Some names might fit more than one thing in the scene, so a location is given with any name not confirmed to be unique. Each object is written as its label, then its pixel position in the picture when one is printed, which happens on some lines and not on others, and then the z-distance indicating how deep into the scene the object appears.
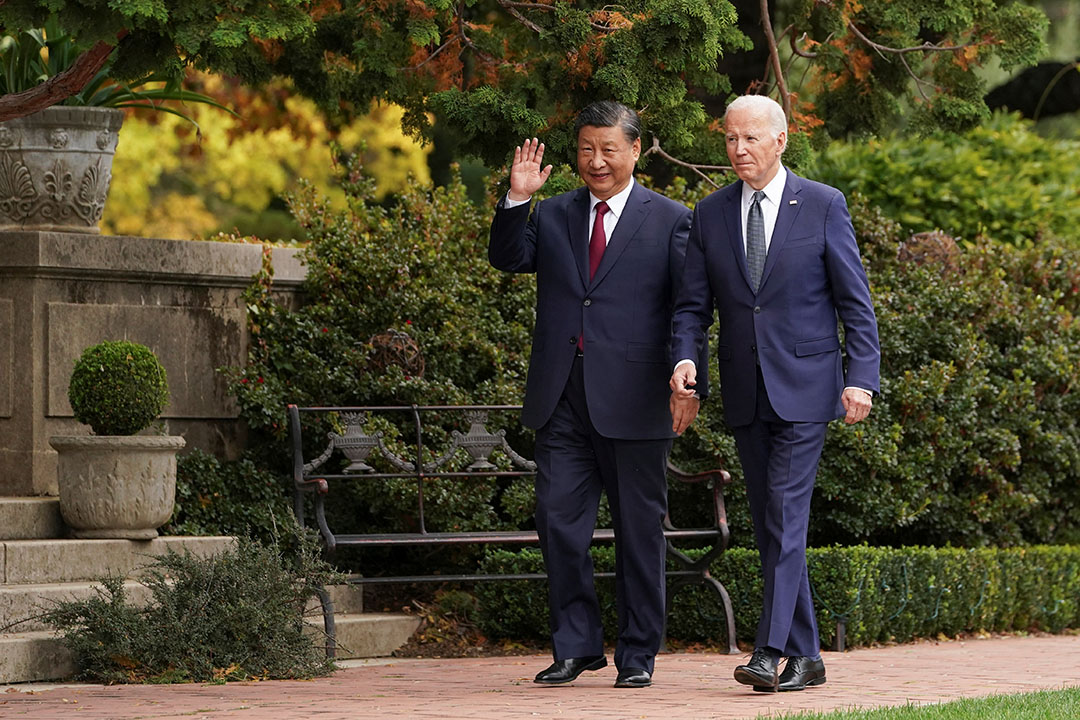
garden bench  14.36
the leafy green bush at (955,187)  23.44
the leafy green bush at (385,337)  16.52
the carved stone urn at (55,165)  15.69
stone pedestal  15.50
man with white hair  10.93
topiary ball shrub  14.25
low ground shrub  12.14
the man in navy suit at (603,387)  11.41
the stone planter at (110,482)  14.12
